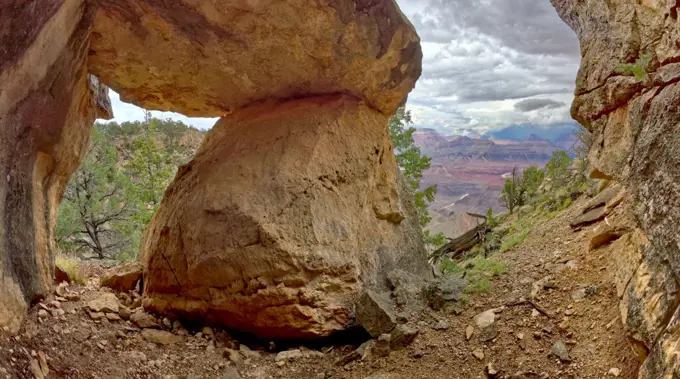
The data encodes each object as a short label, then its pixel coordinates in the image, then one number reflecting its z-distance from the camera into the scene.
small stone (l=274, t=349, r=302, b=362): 4.38
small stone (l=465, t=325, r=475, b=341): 4.14
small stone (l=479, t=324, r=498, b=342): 4.02
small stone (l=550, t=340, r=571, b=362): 3.42
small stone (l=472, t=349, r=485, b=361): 3.82
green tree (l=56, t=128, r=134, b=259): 10.91
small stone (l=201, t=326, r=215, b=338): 4.93
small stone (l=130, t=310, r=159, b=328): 4.93
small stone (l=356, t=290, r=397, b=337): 4.36
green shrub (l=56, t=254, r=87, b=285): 5.66
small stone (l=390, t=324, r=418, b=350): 4.21
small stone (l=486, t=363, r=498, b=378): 3.60
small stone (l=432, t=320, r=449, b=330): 4.38
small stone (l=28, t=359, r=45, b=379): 3.24
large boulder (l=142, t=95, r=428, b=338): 4.68
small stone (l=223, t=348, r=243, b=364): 4.45
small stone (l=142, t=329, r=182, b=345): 4.69
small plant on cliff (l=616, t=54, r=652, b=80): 3.71
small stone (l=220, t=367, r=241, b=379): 4.17
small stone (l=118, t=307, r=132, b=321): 4.95
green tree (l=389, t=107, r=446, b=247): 12.34
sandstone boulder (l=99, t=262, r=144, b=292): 5.89
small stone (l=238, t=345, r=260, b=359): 4.55
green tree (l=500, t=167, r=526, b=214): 11.12
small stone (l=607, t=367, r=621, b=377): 3.03
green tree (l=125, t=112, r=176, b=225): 12.62
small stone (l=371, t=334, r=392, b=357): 4.16
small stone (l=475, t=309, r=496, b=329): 4.21
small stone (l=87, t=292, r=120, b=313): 4.76
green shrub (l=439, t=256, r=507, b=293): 4.95
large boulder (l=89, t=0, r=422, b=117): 4.52
